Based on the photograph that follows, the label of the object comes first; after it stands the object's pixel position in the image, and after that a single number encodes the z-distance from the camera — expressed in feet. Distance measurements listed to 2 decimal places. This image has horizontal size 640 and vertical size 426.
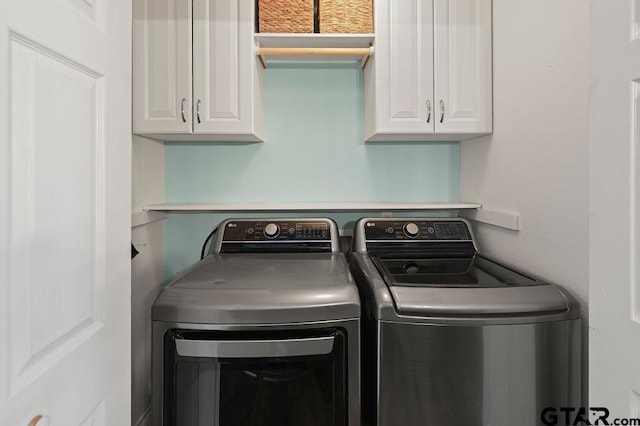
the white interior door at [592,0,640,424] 2.51
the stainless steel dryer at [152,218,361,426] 3.83
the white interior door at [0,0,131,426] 1.86
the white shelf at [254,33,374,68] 5.65
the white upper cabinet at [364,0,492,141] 5.61
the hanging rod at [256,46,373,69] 6.00
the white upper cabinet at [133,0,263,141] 5.55
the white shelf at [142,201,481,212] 5.89
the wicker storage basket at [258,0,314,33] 5.64
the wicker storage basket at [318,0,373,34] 5.69
